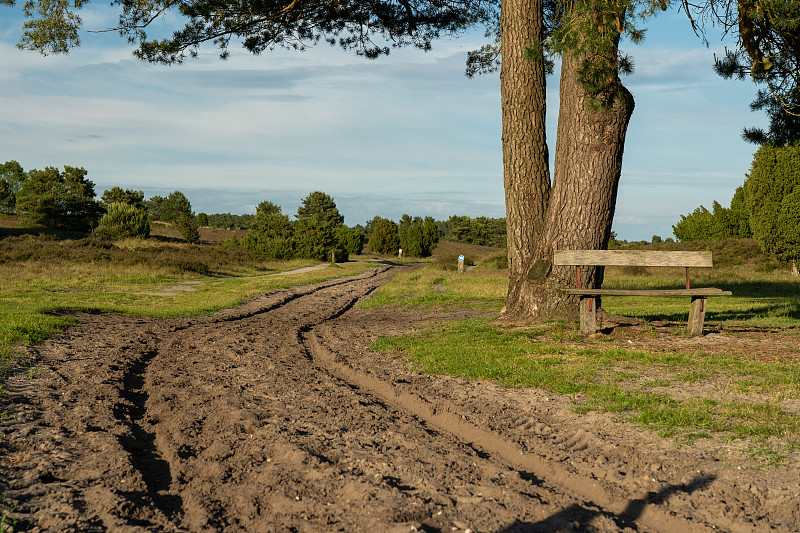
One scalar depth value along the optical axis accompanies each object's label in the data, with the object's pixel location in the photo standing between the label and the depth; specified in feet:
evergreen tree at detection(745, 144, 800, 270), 94.94
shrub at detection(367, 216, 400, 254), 254.47
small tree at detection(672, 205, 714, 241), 192.13
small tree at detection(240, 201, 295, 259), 186.70
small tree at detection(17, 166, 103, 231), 192.24
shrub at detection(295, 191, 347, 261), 185.37
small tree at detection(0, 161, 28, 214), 279.69
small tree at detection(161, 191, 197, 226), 315.72
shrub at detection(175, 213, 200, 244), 208.20
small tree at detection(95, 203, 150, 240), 176.14
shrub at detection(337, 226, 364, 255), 242.58
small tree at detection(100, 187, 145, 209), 248.11
